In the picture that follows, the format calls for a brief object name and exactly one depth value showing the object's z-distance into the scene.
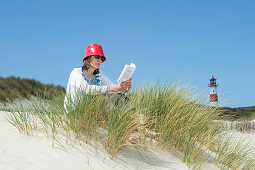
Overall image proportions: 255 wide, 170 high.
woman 3.47
